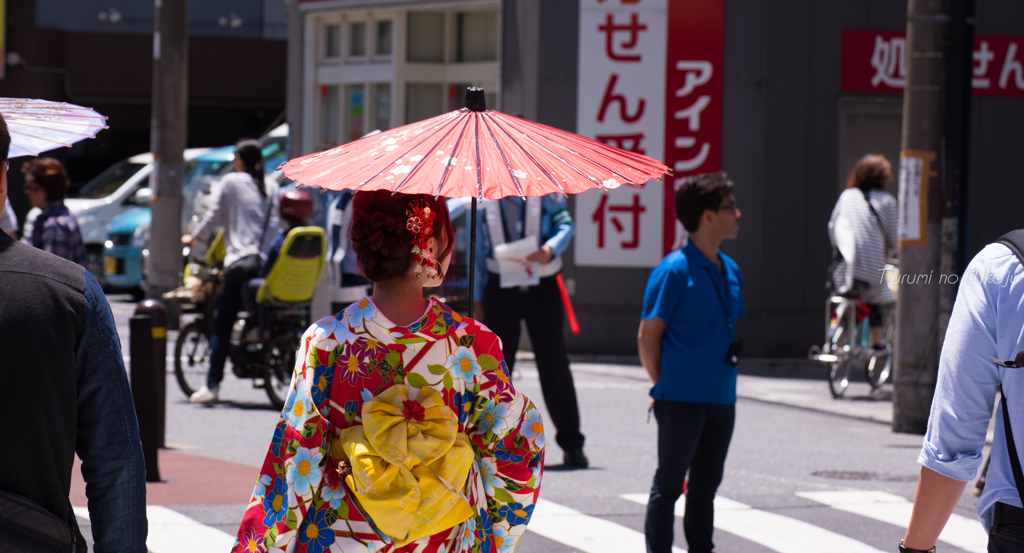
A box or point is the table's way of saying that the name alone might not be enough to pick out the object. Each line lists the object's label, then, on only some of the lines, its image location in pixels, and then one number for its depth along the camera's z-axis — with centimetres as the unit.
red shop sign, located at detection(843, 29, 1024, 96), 2942
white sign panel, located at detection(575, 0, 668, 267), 2859
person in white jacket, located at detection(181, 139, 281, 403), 2075
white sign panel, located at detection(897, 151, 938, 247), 1945
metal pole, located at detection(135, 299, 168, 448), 1633
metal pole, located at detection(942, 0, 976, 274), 1944
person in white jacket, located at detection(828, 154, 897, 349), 2356
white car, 4097
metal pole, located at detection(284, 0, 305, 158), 3600
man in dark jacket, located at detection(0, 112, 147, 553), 495
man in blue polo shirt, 1055
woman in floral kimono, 581
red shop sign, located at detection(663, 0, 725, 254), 2859
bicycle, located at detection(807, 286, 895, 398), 2370
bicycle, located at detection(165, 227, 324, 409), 1994
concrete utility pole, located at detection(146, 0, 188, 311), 3053
